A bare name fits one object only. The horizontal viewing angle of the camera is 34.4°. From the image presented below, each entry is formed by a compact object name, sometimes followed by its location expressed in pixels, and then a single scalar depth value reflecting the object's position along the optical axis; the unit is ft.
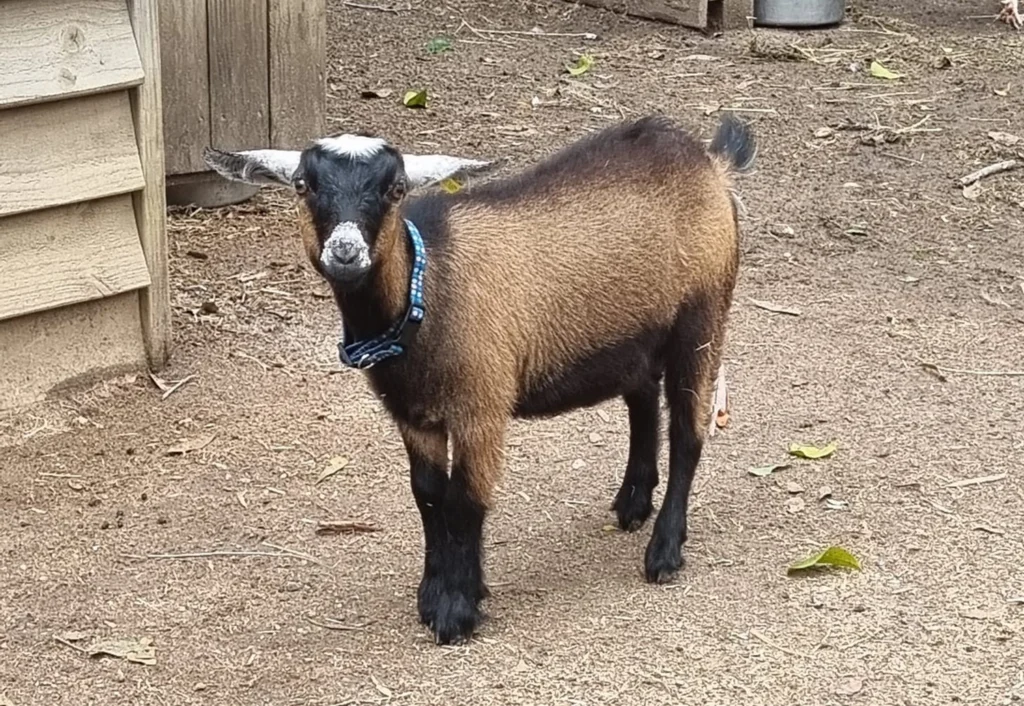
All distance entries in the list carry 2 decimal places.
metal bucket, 32.50
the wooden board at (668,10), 32.58
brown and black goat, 12.93
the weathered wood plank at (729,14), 32.60
